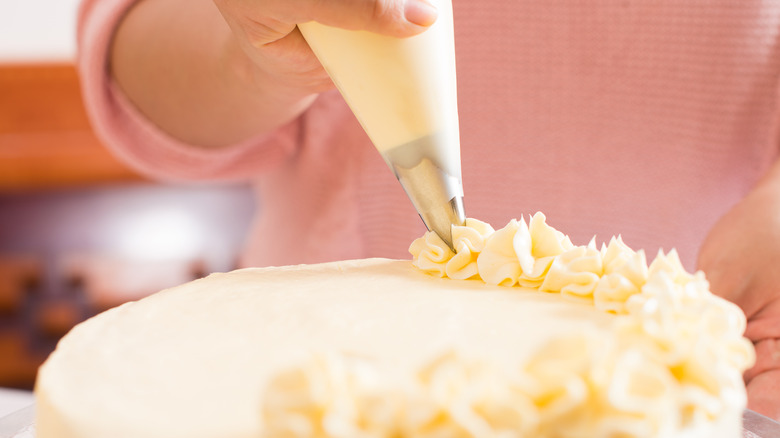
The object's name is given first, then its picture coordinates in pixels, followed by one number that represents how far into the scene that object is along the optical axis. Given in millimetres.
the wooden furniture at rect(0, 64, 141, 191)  2006
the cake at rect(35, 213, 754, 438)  364
